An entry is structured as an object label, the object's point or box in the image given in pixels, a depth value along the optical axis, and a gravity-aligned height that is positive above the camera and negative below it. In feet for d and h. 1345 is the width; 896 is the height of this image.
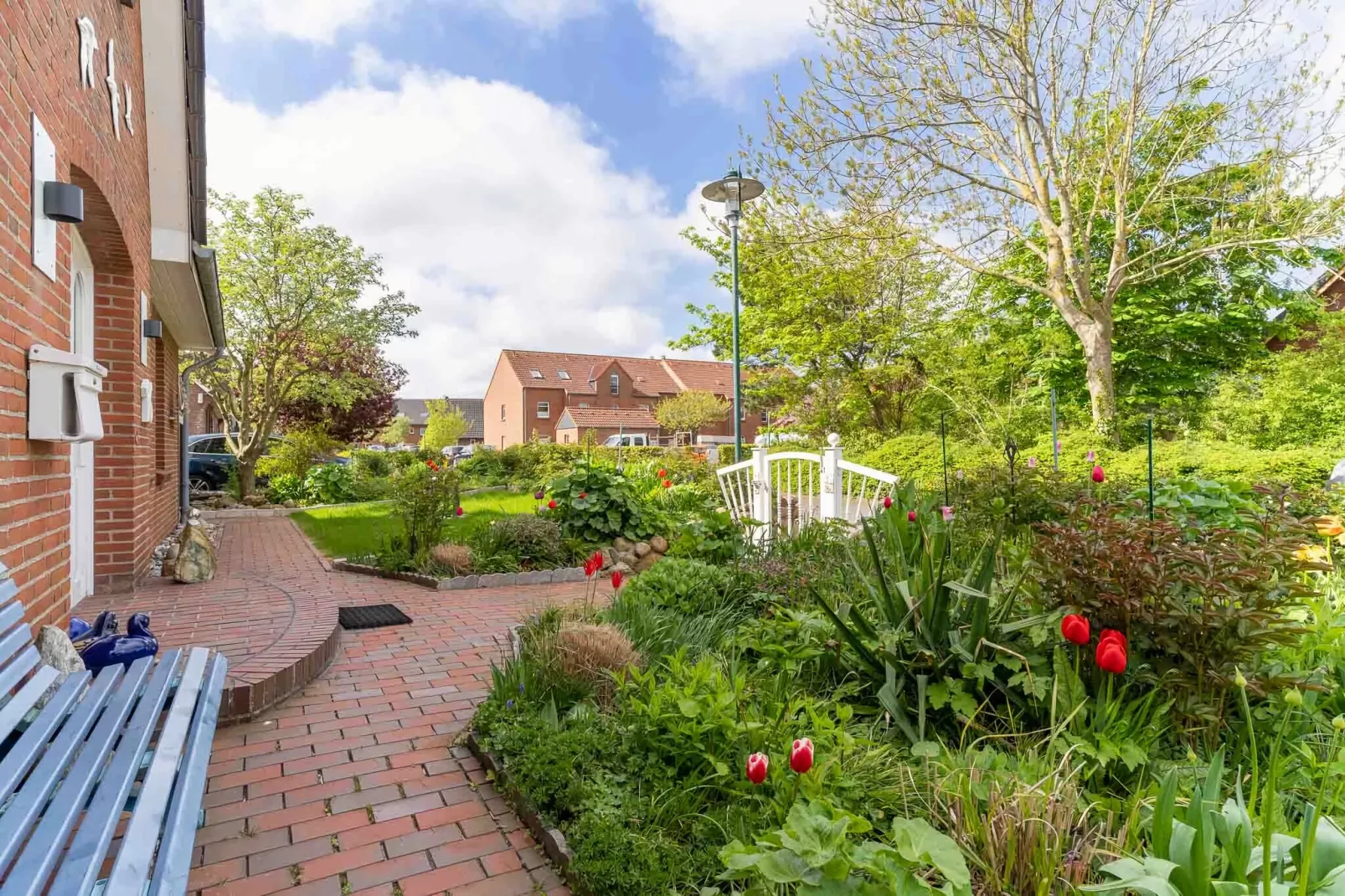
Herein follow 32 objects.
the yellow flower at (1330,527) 12.52 -1.70
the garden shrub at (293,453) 49.14 -1.15
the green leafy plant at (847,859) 4.71 -2.90
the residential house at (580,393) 129.90 +8.54
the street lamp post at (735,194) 26.86 +9.38
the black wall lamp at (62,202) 9.68 +3.25
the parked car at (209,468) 49.42 -2.22
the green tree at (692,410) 110.83 +4.28
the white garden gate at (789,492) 21.53 -1.87
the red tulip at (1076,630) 6.71 -1.82
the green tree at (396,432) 125.18 +0.97
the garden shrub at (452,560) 21.29 -3.71
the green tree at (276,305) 44.50 +8.57
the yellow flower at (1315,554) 12.96 -2.27
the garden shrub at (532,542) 22.72 -3.40
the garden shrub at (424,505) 23.08 -2.21
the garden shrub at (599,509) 24.20 -2.47
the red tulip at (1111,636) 6.35 -1.78
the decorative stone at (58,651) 8.34 -2.58
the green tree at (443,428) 120.47 +1.61
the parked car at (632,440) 117.70 -0.40
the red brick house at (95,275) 8.95 +3.20
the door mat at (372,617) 16.19 -4.25
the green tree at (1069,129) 32.86 +15.62
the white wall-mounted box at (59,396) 9.17 +0.54
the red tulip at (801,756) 5.53 -2.49
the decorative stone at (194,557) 17.53 -3.01
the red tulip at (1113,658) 6.14 -1.91
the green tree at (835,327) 47.21 +8.14
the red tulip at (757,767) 5.68 -2.65
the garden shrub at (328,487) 46.80 -3.33
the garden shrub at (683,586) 13.58 -2.96
